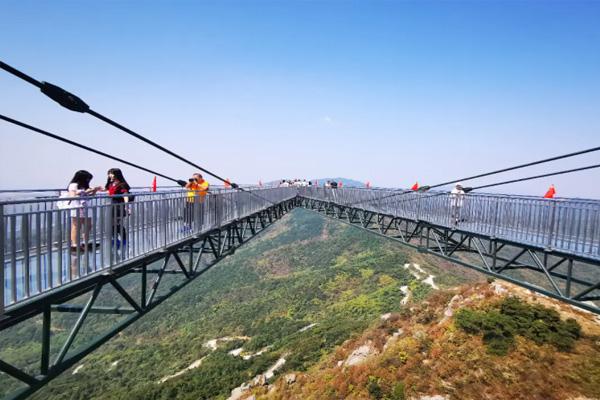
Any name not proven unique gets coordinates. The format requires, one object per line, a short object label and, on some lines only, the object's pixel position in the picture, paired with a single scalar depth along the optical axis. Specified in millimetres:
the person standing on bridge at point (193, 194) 10953
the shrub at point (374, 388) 20048
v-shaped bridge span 4859
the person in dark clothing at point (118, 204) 7032
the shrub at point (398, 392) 18359
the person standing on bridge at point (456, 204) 13977
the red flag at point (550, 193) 11528
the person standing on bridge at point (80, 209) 5887
